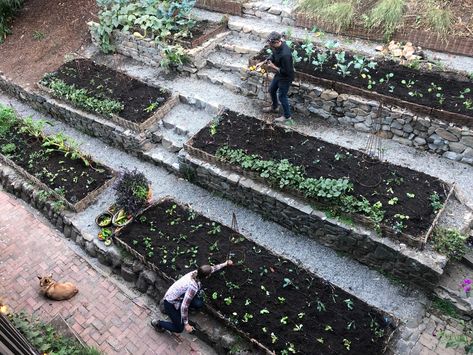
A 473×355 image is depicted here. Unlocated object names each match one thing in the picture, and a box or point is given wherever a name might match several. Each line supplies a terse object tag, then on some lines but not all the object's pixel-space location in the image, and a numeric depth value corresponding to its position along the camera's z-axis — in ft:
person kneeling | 18.42
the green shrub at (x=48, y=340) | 17.92
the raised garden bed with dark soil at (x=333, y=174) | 20.52
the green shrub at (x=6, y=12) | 42.32
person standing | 24.09
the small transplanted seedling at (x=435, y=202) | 20.47
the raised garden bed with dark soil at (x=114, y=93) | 29.48
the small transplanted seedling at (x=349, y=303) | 18.80
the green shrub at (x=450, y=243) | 19.60
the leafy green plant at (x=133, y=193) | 24.34
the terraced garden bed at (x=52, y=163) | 26.43
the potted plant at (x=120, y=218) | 24.44
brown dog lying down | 21.40
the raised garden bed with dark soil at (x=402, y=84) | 23.73
